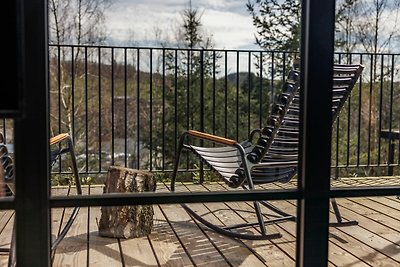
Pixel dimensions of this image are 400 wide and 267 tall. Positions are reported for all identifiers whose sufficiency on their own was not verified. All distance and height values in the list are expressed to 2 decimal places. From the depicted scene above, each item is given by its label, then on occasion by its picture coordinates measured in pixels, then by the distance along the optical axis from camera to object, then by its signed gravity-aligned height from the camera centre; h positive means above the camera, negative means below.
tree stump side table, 2.44 -0.57
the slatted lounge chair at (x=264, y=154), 2.36 -0.28
